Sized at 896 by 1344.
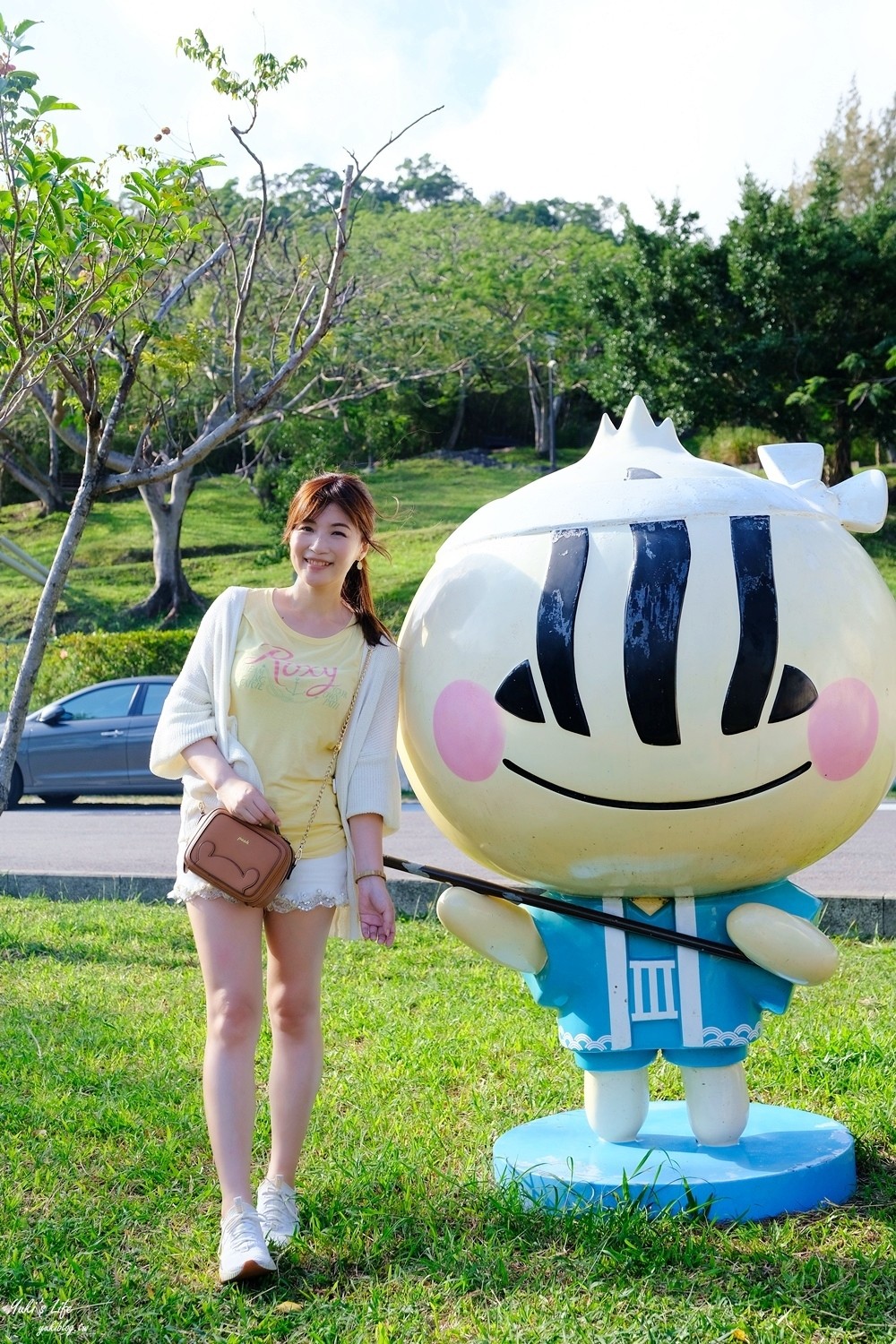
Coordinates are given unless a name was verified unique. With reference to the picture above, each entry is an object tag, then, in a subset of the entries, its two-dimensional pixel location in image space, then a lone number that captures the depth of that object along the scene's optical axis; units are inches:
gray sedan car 533.6
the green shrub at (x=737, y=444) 1037.8
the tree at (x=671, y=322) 906.7
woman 125.3
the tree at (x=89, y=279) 201.9
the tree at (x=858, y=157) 1444.4
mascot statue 124.6
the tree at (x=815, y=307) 888.3
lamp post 1120.1
